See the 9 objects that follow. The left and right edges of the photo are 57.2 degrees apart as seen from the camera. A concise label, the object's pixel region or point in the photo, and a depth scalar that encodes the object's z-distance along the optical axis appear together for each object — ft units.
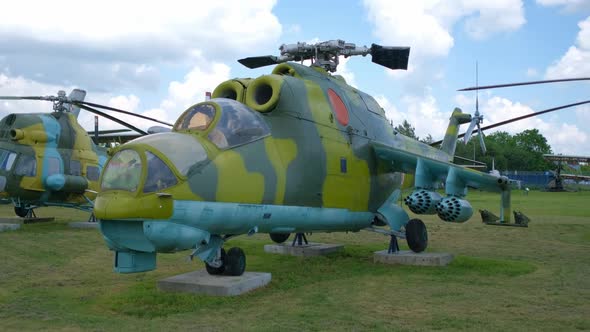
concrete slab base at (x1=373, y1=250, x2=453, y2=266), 36.45
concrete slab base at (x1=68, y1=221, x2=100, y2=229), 61.46
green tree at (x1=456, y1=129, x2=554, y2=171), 298.76
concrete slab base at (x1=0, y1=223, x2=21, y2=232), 57.88
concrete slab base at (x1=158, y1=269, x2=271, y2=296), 25.71
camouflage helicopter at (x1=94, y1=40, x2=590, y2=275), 22.54
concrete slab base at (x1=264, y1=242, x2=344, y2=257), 42.07
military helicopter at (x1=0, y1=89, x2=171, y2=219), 57.31
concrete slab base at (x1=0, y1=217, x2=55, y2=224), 64.72
